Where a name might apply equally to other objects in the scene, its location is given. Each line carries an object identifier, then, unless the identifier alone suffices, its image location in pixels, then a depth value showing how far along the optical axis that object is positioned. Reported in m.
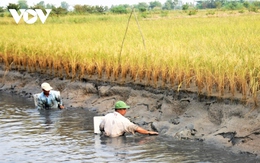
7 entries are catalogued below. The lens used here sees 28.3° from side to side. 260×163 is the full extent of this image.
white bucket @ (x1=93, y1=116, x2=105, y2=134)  8.44
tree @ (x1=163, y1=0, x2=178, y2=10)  104.06
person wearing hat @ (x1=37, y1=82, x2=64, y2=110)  10.81
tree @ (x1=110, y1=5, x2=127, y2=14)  46.81
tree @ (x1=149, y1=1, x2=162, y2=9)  112.25
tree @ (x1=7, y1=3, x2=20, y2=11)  47.06
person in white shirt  8.08
